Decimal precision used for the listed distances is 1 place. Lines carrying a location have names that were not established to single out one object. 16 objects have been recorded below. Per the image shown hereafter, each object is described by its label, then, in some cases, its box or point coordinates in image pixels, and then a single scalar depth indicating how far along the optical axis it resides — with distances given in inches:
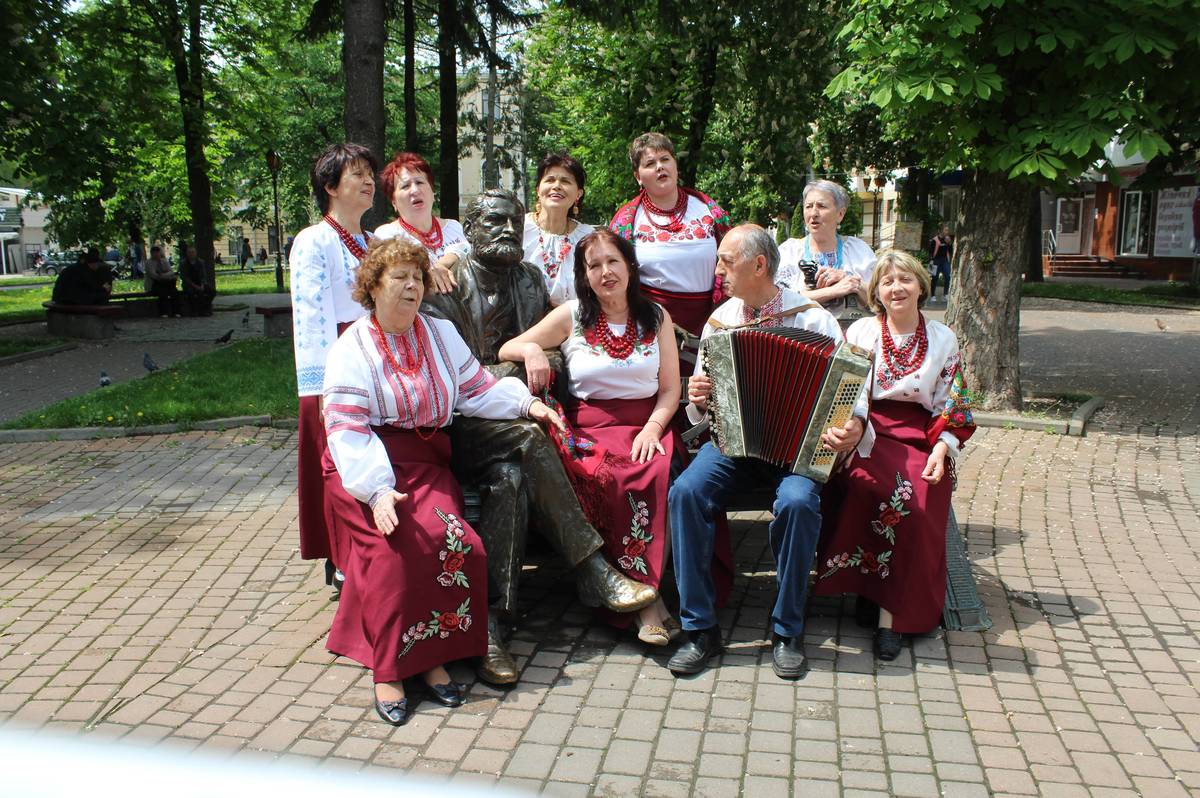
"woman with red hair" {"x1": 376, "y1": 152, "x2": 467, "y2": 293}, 199.9
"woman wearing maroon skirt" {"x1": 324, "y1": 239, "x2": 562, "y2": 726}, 155.9
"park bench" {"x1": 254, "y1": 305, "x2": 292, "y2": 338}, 622.8
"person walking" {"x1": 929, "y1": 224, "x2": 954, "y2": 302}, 953.5
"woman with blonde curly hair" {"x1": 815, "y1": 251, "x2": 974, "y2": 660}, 175.9
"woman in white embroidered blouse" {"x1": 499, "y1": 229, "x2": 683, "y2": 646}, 179.0
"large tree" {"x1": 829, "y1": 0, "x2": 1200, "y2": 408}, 296.7
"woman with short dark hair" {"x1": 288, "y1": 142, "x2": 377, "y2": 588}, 181.5
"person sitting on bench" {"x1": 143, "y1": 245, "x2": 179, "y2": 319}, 787.4
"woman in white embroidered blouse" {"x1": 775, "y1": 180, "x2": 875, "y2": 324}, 215.0
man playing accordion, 167.9
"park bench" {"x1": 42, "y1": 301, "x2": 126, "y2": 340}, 640.4
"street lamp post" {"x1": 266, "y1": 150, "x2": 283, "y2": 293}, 919.7
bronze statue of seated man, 173.2
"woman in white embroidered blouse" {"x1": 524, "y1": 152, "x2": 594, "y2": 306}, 211.8
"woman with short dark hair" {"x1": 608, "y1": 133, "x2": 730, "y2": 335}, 213.8
